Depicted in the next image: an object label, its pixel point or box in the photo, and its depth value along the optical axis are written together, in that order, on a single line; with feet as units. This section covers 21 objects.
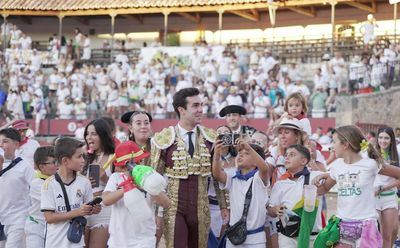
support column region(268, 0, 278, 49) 114.08
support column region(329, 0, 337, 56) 108.58
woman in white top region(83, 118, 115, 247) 29.53
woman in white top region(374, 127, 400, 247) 35.96
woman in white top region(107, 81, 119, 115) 103.81
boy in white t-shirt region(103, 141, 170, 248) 25.93
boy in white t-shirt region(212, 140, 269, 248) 29.91
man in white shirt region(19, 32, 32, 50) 120.12
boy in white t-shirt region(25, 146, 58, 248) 31.01
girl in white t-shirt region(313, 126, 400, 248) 27.48
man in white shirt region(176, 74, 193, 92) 101.56
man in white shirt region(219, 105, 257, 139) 35.83
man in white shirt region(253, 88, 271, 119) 92.53
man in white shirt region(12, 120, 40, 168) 37.86
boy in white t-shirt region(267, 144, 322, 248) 29.50
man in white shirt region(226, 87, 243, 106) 92.43
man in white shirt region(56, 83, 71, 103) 107.55
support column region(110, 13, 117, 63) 122.54
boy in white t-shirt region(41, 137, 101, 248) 28.04
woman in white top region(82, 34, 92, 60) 122.52
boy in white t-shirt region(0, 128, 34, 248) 32.48
